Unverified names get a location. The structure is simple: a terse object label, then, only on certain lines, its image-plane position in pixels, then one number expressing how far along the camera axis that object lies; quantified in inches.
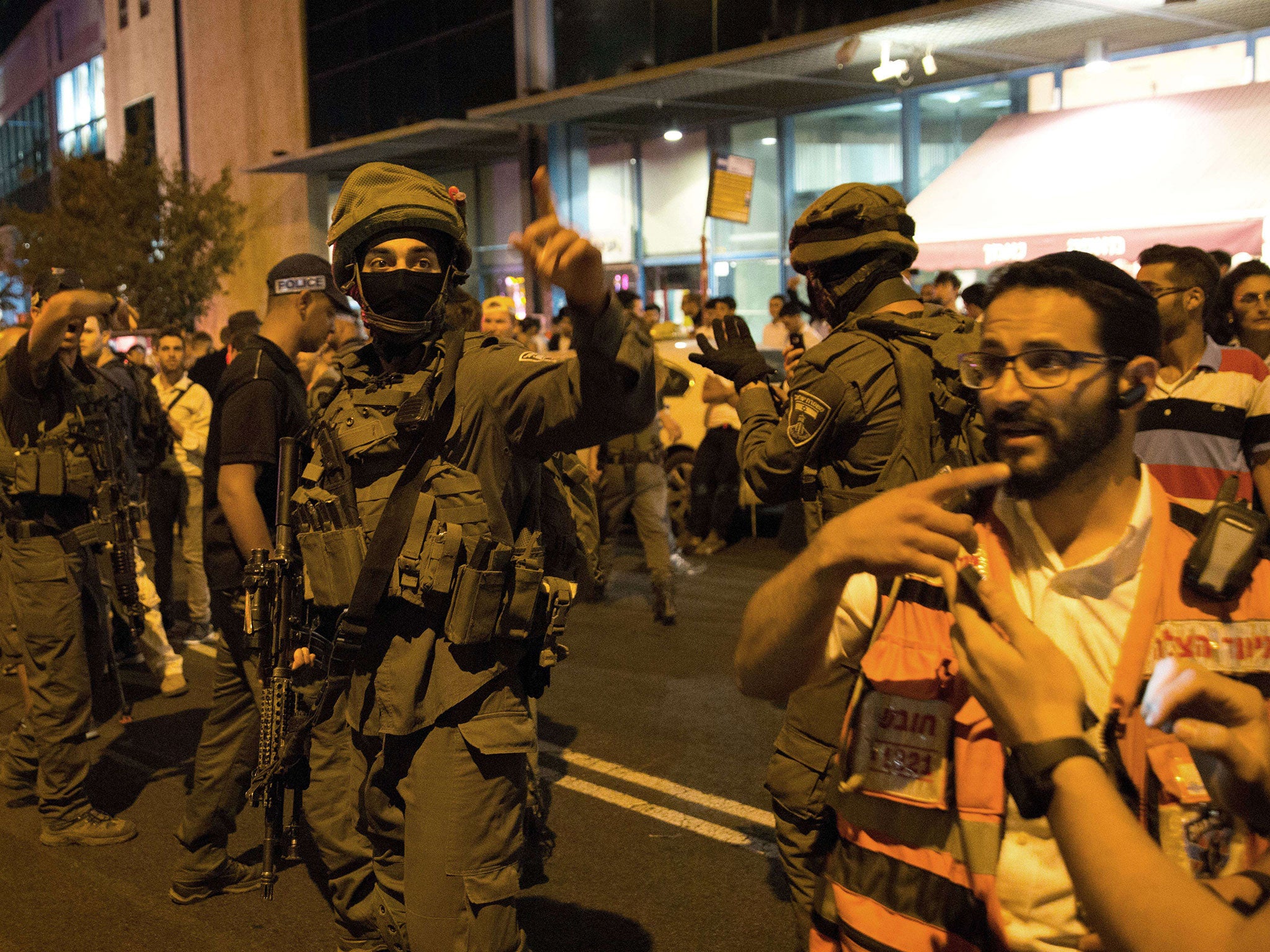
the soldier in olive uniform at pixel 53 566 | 201.8
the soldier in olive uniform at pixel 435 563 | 110.2
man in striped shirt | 174.4
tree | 1122.7
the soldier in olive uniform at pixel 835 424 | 135.3
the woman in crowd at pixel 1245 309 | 230.5
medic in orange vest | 66.6
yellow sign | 549.6
